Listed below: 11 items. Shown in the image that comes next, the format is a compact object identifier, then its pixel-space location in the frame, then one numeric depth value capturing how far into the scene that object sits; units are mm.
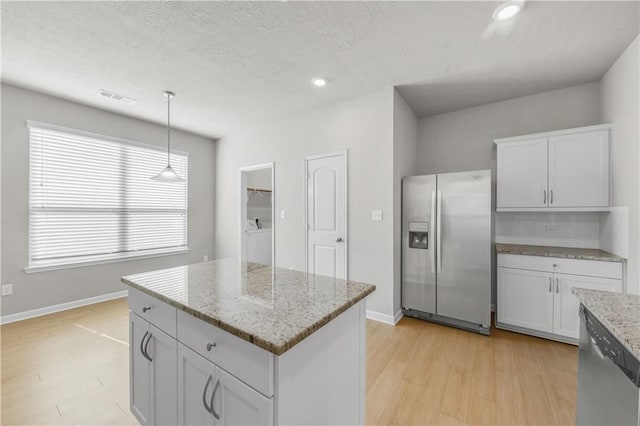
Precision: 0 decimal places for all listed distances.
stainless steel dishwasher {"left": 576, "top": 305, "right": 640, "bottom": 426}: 860
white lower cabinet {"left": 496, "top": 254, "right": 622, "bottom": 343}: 2393
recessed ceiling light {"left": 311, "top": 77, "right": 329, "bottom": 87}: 2862
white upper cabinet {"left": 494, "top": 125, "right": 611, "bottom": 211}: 2559
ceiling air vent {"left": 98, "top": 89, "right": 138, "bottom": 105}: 3151
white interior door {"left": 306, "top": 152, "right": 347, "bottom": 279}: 3416
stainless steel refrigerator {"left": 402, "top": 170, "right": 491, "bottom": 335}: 2736
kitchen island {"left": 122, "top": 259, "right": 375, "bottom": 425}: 877
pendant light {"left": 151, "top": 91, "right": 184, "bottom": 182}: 2963
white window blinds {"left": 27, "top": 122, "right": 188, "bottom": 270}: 3264
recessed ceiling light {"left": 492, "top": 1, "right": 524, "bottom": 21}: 1788
